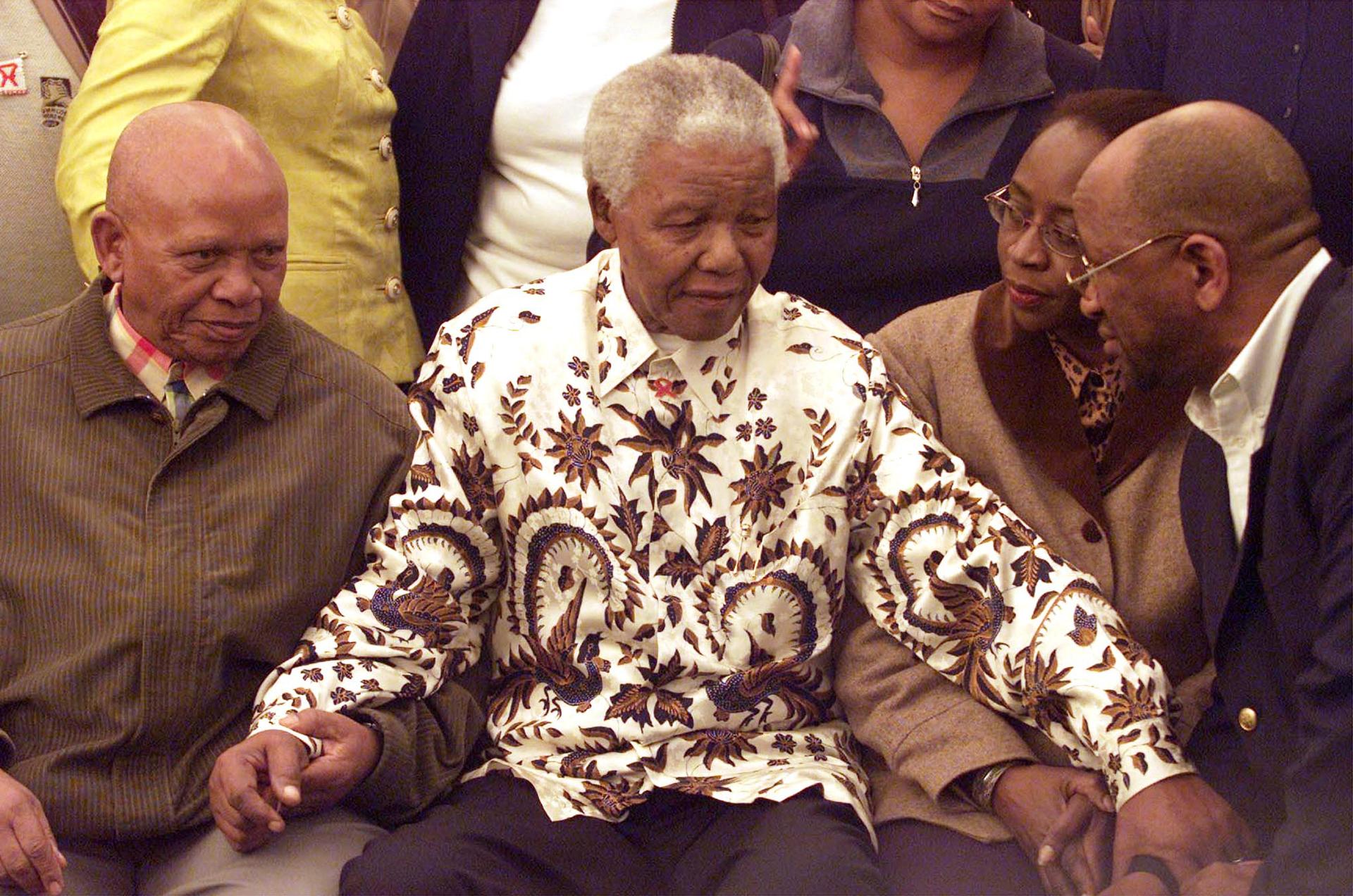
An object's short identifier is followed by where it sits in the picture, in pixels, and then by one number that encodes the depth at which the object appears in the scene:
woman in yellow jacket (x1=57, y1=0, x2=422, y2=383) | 3.08
